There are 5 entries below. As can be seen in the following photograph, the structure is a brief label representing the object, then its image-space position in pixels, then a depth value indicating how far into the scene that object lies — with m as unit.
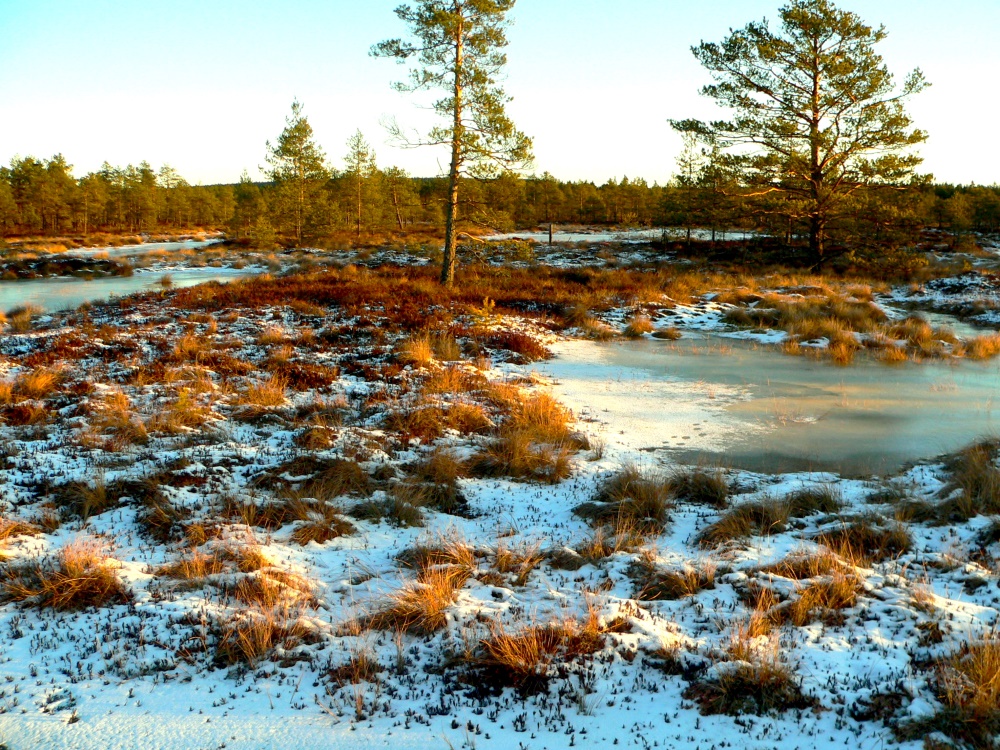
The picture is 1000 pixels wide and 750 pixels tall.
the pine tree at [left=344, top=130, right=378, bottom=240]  55.59
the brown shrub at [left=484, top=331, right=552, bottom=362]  13.50
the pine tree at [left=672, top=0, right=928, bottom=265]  23.72
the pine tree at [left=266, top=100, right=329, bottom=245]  40.31
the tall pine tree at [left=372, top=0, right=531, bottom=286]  18.86
